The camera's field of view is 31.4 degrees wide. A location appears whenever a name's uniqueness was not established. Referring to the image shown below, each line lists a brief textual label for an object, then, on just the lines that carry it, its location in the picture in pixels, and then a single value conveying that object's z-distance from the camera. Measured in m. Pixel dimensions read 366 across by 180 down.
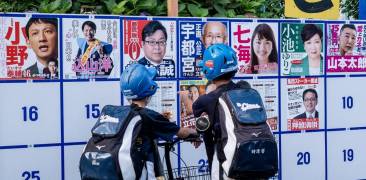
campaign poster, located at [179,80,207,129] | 6.02
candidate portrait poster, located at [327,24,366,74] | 6.70
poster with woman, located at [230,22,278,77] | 6.24
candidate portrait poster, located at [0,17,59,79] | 5.35
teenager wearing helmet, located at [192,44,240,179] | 4.85
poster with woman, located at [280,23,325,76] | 6.47
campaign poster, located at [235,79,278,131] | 6.34
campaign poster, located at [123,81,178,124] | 5.91
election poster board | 5.43
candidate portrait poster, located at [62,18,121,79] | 5.56
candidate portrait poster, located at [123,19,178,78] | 5.80
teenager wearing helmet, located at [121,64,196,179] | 4.68
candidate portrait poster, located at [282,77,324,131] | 6.48
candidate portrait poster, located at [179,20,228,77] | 6.02
